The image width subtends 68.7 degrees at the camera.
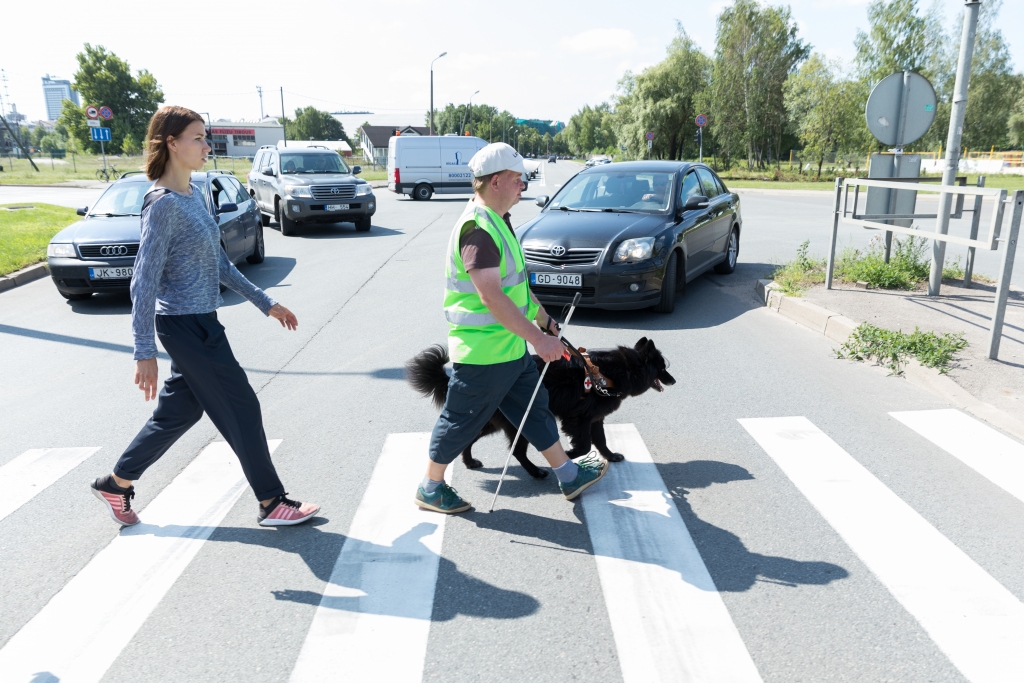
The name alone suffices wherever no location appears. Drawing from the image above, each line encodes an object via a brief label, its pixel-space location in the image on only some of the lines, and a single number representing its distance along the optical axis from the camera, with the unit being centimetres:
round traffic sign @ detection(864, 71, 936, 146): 884
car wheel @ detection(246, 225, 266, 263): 1266
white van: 2864
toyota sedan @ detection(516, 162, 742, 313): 802
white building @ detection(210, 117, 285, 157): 10625
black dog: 405
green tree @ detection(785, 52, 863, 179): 4625
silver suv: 1678
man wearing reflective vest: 333
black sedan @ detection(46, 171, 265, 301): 928
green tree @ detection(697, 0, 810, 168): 5384
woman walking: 330
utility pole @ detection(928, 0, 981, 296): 793
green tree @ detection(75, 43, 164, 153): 7219
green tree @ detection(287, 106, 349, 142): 15200
